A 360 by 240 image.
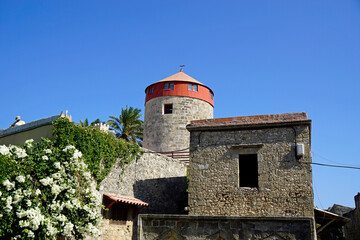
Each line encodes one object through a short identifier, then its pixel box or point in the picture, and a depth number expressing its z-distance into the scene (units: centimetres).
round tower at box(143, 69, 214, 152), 2378
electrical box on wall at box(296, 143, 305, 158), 1304
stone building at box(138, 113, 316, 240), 1303
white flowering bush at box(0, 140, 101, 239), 1038
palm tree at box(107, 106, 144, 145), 2764
